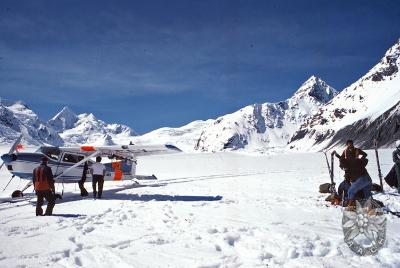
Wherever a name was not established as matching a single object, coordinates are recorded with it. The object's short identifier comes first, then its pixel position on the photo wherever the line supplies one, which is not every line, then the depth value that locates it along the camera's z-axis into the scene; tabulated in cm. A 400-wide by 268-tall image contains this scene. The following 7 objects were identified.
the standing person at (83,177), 1719
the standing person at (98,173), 1608
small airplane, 1625
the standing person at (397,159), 1341
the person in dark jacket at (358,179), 984
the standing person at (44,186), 1157
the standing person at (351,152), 1035
